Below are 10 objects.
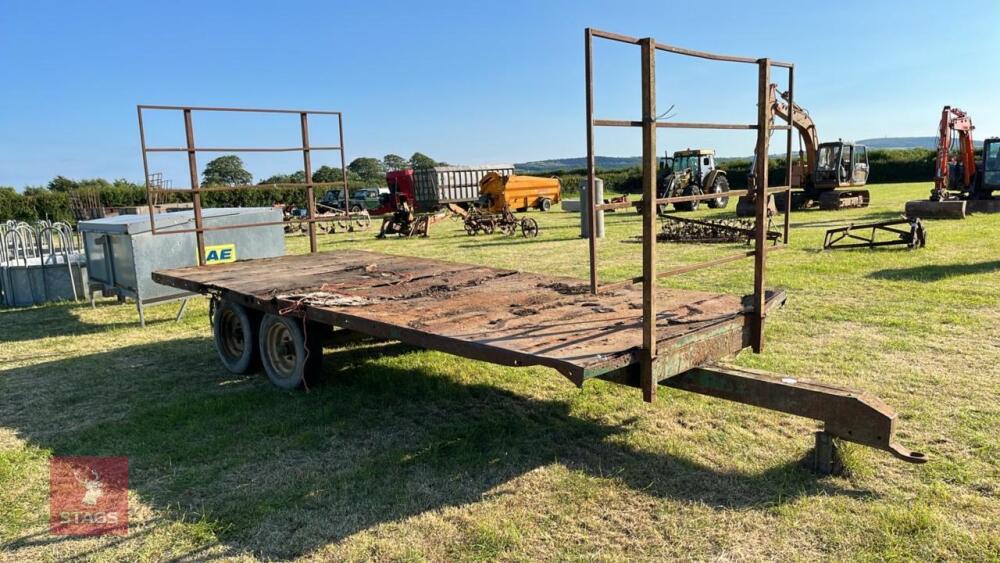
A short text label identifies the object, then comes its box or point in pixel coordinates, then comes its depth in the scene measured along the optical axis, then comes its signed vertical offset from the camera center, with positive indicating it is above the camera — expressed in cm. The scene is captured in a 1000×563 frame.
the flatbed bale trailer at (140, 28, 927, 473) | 329 -77
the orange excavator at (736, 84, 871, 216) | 2200 +18
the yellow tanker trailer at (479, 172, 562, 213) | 2912 -10
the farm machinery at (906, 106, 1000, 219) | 1916 -3
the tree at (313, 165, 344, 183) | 4878 +171
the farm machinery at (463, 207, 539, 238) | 1994 -90
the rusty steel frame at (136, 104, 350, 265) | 647 +44
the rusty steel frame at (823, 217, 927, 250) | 1184 -112
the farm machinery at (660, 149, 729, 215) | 2328 +27
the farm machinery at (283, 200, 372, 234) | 2470 -99
